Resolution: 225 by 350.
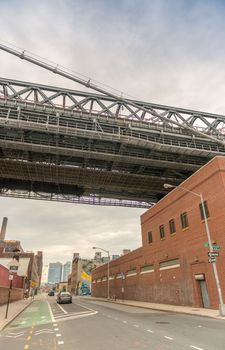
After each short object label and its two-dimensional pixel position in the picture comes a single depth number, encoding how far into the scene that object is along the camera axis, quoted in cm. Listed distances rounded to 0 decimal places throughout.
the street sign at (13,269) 2153
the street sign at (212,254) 1877
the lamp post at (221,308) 1700
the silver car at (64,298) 4028
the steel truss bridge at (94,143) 2981
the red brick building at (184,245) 2280
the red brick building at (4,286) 2959
